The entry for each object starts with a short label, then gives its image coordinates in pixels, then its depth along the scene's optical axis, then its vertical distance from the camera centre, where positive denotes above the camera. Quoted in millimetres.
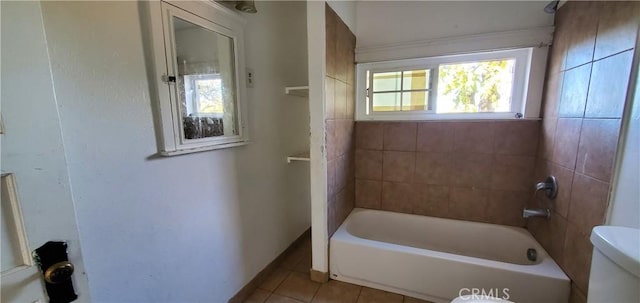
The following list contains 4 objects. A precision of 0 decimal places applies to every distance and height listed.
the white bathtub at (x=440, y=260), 1448 -997
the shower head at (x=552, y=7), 1580 +674
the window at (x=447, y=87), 1864 +220
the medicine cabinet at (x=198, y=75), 1052 +204
